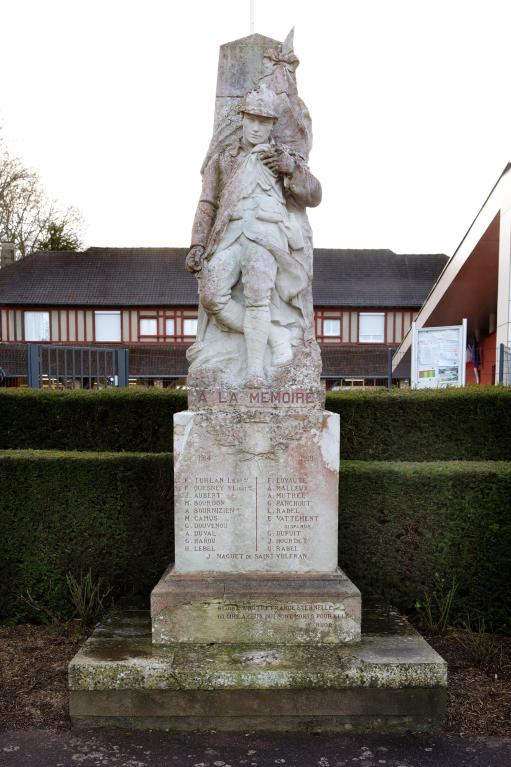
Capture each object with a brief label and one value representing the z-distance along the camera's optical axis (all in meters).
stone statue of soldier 3.76
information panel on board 12.50
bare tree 28.38
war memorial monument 3.34
